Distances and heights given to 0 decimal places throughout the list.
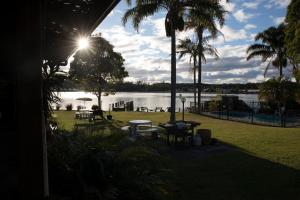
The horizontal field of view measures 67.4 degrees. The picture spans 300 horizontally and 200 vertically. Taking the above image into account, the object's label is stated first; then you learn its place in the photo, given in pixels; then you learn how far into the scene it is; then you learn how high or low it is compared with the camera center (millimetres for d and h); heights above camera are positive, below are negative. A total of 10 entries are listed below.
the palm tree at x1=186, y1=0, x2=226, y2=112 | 11641 +4615
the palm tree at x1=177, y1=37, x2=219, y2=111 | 22256 +5318
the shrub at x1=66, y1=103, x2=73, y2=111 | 26810 -562
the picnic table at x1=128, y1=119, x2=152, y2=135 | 9971 -942
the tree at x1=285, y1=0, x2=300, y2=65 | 14406 +5062
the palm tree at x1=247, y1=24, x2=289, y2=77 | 27095 +6729
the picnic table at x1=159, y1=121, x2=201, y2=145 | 9084 -1099
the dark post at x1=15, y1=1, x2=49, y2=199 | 1994 -13
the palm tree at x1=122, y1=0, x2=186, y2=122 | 11753 +4678
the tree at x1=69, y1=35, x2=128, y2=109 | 24333 +4003
